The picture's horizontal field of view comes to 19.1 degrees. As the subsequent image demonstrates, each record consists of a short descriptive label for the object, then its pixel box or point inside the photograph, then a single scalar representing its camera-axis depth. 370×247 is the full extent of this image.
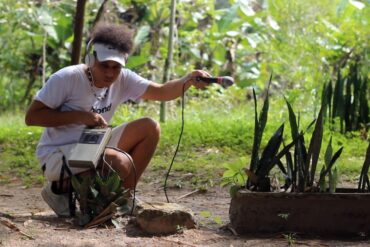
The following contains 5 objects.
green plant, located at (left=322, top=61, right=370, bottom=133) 12.05
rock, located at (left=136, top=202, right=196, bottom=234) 5.79
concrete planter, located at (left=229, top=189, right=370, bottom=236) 5.88
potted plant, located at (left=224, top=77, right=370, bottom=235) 5.88
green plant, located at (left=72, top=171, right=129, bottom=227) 6.11
